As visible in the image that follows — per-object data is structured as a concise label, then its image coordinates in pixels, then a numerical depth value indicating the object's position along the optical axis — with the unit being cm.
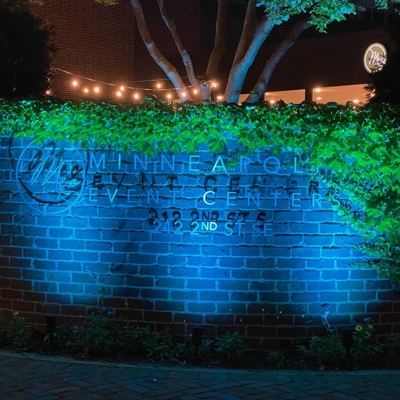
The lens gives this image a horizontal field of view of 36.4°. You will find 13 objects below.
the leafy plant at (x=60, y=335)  679
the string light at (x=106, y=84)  2084
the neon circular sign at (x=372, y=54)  1503
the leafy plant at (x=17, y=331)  693
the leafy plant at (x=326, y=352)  645
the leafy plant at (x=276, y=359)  654
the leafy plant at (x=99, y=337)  663
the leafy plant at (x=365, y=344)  660
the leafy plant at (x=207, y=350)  662
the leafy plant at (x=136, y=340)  669
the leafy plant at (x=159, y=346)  662
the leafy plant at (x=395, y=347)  677
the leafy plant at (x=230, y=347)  654
